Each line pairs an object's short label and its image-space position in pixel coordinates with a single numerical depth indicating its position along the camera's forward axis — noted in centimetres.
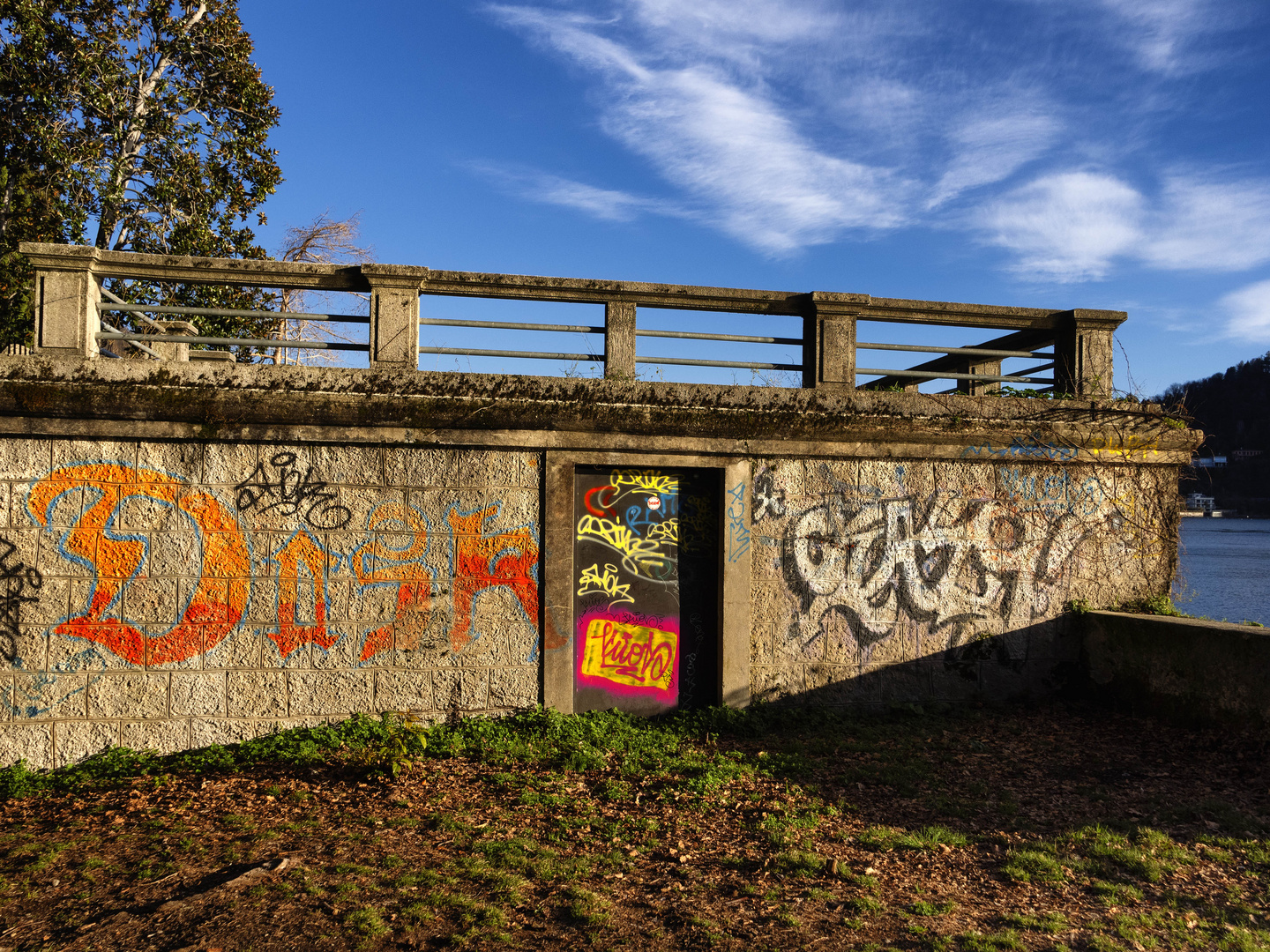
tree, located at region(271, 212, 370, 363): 1740
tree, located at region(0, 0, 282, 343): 1193
